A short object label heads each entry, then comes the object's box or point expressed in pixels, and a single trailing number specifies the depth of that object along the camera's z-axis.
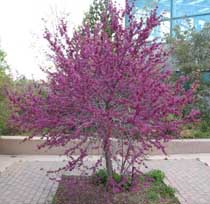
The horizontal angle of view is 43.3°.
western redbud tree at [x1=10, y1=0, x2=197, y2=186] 3.15
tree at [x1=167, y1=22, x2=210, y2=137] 7.74
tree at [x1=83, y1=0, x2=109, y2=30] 11.34
